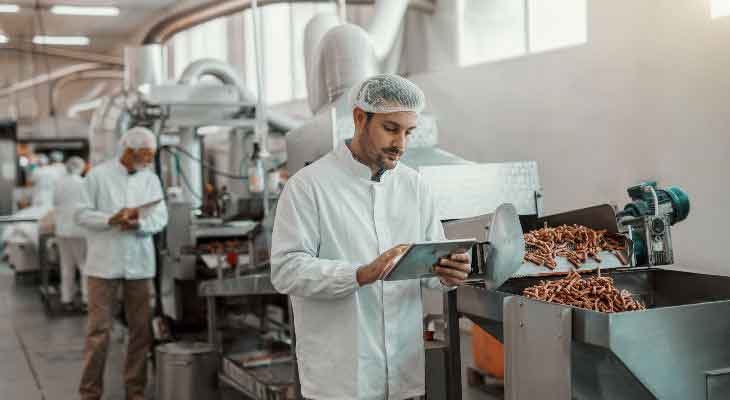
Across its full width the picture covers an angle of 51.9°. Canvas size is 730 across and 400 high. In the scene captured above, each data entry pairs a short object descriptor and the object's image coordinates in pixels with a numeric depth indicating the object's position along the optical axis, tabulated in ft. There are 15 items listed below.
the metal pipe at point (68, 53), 46.14
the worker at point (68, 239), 24.62
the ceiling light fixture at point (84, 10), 34.47
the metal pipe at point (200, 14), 19.80
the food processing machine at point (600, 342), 6.29
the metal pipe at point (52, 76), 46.88
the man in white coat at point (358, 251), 6.57
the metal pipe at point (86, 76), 47.80
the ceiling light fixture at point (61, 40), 42.56
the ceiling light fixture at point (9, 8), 34.76
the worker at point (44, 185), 36.22
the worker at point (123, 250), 13.39
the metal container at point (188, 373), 13.21
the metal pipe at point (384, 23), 18.10
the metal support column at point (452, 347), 8.40
